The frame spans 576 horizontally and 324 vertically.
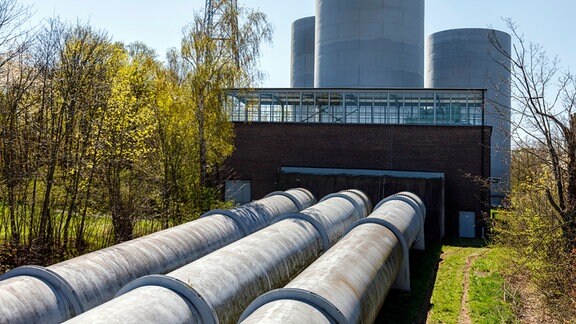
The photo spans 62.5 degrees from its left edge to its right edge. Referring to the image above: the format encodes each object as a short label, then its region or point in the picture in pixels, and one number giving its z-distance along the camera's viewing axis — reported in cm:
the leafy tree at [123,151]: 1478
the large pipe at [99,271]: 656
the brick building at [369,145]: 2252
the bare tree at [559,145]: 1100
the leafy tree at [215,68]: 2020
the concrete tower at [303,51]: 4353
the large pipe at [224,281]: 588
